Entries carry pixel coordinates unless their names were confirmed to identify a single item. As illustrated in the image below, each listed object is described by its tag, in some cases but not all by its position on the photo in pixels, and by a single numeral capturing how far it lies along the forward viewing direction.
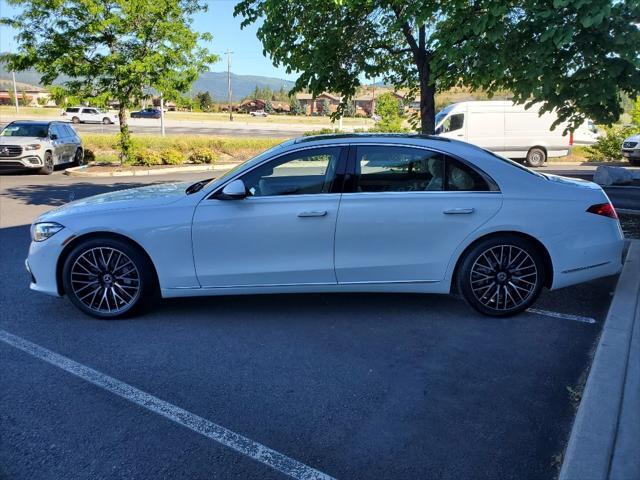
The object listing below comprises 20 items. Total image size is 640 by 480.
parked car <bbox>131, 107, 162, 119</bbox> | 72.45
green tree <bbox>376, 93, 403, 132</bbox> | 22.12
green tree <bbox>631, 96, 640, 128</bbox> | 21.34
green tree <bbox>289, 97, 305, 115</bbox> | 103.11
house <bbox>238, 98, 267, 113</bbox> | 121.31
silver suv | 16.47
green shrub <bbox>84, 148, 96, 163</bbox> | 21.33
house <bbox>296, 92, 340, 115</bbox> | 115.81
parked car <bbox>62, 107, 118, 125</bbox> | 54.97
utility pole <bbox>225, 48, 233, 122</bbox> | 70.31
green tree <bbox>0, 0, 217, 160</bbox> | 16.09
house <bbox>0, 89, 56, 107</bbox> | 93.20
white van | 20.02
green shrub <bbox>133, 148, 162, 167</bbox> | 18.56
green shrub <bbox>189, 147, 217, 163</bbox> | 20.53
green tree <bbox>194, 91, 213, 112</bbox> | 98.76
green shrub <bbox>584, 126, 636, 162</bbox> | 22.38
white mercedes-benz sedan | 4.63
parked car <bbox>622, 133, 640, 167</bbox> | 19.83
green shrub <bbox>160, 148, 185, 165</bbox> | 19.03
